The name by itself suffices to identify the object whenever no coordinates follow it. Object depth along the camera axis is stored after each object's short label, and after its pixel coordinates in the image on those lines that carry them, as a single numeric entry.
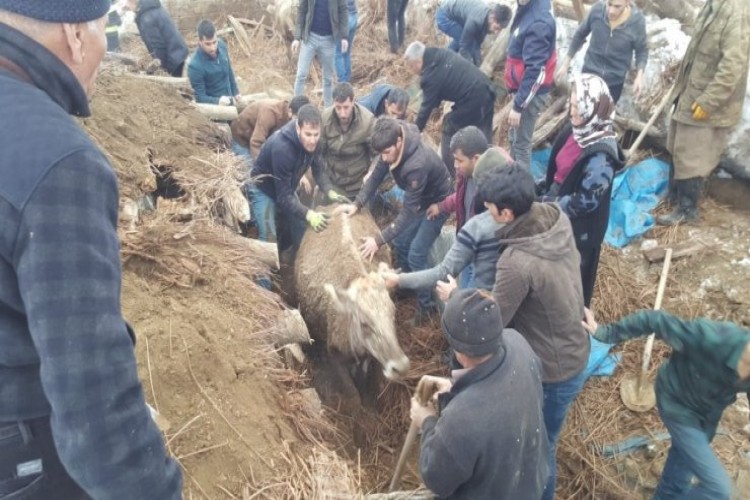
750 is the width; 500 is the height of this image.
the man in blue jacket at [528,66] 6.67
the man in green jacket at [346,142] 6.15
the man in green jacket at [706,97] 5.71
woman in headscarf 4.54
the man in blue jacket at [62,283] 1.35
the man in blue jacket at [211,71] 7.72
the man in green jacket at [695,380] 3.37
